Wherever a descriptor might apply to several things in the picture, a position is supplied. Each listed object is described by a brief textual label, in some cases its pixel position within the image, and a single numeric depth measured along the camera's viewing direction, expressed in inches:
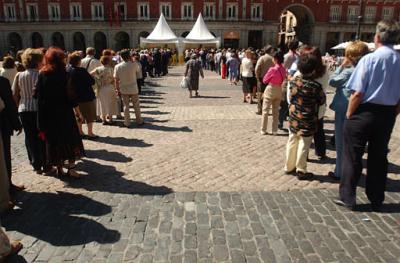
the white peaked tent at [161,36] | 1031.6
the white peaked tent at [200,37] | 1058.1
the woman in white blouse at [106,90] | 362.9
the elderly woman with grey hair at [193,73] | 571.2
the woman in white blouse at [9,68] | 306.8
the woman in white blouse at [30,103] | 226.4
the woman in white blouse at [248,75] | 478.4
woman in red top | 311.4
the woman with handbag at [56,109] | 209.3
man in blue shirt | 166.9
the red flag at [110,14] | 1939.0
